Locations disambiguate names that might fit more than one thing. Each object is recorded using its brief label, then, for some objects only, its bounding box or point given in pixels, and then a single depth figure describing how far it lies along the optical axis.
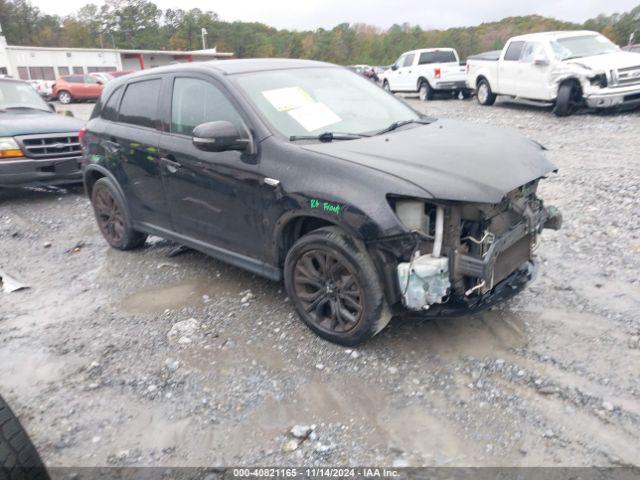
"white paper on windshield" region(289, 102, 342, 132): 3.83
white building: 37.41
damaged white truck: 10.76
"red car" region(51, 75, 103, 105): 28.52
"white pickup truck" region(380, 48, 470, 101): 17.59
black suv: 3.12
